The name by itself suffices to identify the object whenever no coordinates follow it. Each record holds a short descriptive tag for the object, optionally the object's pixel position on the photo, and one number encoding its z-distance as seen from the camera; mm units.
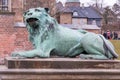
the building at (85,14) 86381
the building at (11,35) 21484
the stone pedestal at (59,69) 6547
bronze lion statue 7152
